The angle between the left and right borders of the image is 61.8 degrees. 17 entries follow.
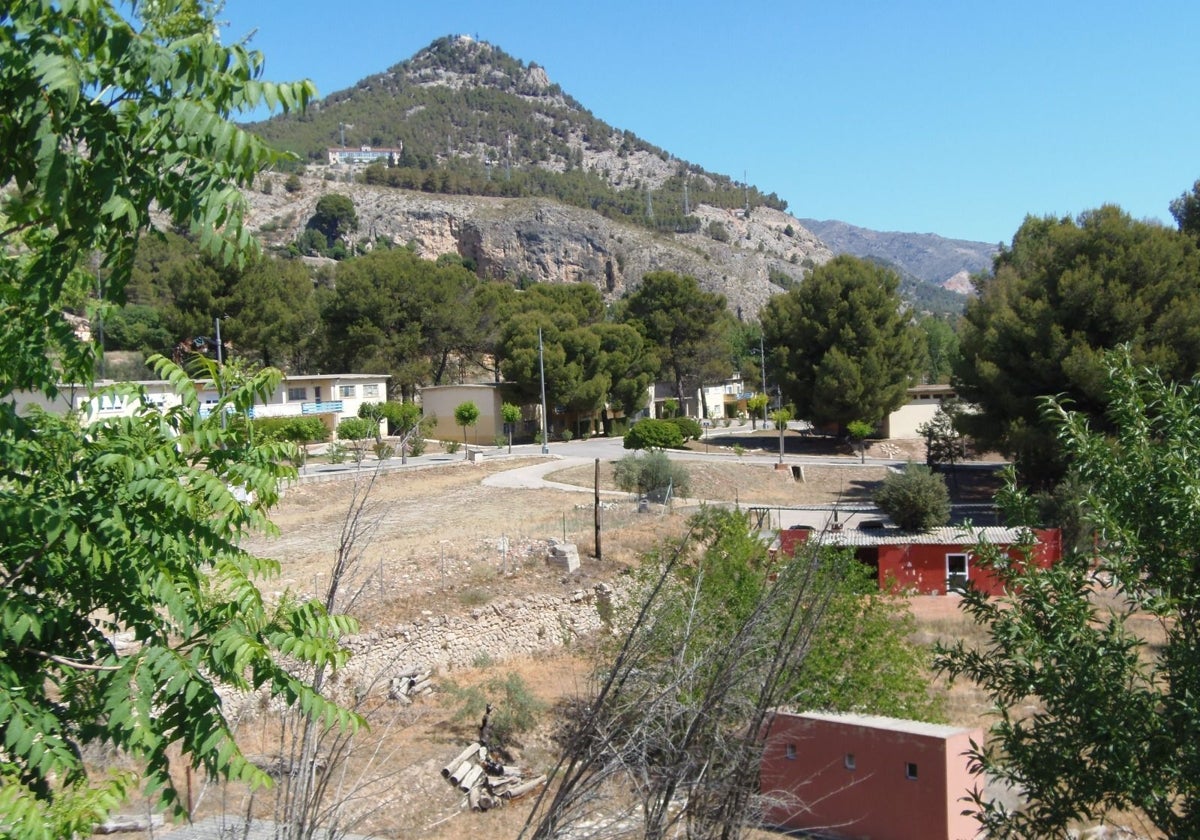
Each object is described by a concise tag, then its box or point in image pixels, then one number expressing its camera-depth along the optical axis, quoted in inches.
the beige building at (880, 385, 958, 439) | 2368.4
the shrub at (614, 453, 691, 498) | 1533.0
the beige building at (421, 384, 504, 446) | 2250.2
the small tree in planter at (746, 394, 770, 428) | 2697.1
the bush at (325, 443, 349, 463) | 1674.5
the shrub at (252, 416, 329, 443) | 1685.9
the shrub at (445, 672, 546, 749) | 730.2
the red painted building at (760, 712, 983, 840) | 505.4
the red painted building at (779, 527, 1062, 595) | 1132.7
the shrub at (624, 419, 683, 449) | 1930.4
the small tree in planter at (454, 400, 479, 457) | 2113.7
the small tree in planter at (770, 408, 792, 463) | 2014.1
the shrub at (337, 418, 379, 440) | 1716.3
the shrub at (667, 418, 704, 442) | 2229.3
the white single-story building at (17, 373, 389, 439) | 2031.3
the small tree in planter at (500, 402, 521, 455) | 2140.7
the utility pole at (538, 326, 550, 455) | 2011.8
